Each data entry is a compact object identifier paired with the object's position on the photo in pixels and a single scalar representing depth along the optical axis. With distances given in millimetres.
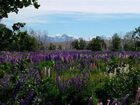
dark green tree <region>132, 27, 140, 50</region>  48302
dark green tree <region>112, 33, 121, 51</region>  49855
